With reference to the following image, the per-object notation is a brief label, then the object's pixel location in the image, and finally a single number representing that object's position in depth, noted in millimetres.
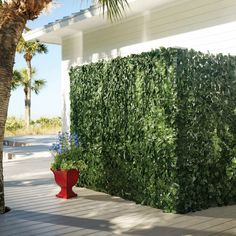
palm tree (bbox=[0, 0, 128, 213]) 6609
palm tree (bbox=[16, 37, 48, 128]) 34300
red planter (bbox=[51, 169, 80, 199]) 7926
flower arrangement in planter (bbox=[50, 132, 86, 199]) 7953
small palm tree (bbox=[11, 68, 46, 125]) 35838
